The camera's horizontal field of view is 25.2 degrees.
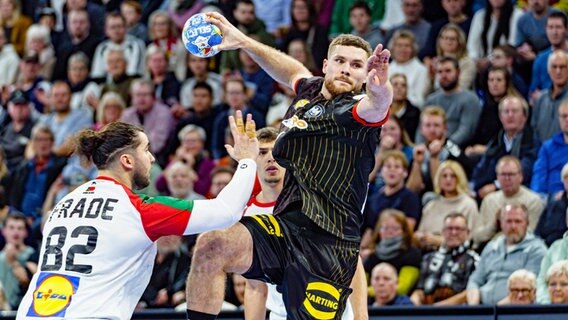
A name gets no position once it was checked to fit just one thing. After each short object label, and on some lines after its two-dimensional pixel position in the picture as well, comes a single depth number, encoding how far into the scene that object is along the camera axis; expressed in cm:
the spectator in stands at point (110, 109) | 1681
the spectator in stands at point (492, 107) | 1458
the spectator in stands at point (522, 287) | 1198
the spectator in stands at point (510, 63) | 1496
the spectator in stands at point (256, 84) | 1636
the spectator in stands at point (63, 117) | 1733
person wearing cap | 1766
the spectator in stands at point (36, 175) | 1673
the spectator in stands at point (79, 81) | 1797
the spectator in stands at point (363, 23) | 1672
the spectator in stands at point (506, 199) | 1328
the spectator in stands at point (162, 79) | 1728
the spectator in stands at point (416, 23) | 1644
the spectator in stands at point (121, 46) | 1798
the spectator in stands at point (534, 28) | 1528
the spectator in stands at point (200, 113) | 1645
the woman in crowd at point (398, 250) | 1330
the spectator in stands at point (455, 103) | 1475
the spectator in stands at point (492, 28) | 1562
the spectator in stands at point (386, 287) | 1279
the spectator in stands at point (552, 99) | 1416
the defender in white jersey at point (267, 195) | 1030
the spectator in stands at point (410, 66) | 1564
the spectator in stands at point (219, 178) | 1451
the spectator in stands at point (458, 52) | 1532
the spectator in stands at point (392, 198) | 1399
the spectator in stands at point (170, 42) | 1756
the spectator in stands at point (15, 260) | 1480
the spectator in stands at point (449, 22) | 1608
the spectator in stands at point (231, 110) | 1609
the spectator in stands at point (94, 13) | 1917
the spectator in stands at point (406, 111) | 1510
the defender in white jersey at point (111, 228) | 777
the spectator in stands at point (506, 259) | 1259
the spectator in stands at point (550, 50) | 1468
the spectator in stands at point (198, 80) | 1689
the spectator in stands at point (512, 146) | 1404
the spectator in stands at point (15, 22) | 1964
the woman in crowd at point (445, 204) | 1357
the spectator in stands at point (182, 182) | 1490
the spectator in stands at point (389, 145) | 1459
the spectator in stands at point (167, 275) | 1391
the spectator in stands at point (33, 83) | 1828
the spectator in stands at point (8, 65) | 1914
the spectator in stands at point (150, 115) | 1662
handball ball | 920
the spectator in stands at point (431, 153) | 1434
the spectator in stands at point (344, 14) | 1728
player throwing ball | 835
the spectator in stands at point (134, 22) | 1850
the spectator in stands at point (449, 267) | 1292
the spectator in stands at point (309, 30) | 1693
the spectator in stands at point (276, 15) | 1786
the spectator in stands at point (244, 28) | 1725
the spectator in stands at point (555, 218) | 1282
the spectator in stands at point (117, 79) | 1753
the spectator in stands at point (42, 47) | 1894
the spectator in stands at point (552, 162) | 1357
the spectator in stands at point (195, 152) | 1565
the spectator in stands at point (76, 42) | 1872
